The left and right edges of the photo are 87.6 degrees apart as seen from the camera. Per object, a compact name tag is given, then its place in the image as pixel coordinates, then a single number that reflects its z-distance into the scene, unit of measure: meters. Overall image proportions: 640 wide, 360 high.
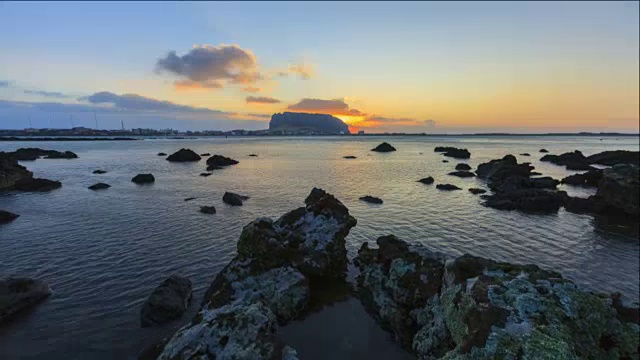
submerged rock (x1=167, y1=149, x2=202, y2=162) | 105.65
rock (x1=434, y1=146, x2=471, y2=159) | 129.98
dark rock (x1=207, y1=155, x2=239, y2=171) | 90.74
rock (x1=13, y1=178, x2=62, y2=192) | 52.15
